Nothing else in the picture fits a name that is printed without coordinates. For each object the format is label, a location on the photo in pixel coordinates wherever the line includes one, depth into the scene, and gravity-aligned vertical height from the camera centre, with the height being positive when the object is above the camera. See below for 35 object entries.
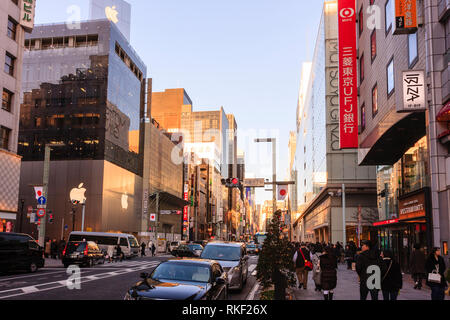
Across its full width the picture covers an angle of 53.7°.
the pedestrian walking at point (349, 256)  32.03 -2.66
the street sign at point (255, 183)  19.78 +1.65
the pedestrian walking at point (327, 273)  13.43 -1.56
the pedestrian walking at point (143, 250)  52.71 -3.64
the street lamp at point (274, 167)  18.80 +2.32
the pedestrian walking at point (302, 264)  18.95 -1.83
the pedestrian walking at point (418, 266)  18.28 -1.83
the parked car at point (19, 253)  23.16 -1.91
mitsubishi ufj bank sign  34.91 +11.34
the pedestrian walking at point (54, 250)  40.56 -2.89
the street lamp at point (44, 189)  31.07 +2.04
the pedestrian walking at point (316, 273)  16.27 -1.96
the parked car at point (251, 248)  61.17 -3.86
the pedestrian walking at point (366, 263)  11.09 -1.03
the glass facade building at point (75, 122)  65.25 +14.50
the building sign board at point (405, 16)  20.34 +9.42
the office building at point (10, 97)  37.53 +10.50
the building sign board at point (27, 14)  39.94 +18.39
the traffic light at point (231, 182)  22.06 +1.92
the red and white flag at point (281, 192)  19.20 +1.21
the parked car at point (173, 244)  61.73 -3.40
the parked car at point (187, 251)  38.72 -2.80
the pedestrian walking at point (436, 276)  12.00 -1.46
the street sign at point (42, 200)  31.53 +1.23
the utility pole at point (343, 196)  45.00 +2.49
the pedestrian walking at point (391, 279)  10.88 -1.40
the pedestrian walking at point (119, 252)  40.64 -3.02
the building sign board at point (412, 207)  21.79 +0.80
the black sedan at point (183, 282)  8.72 -1.38
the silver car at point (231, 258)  16.61 -1.50
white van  45.94 -2.10
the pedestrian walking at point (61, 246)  38.71 -2.40
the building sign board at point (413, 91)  19.61 +5.78
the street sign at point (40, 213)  30.98 +0.34
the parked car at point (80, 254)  30.17 -2.42
